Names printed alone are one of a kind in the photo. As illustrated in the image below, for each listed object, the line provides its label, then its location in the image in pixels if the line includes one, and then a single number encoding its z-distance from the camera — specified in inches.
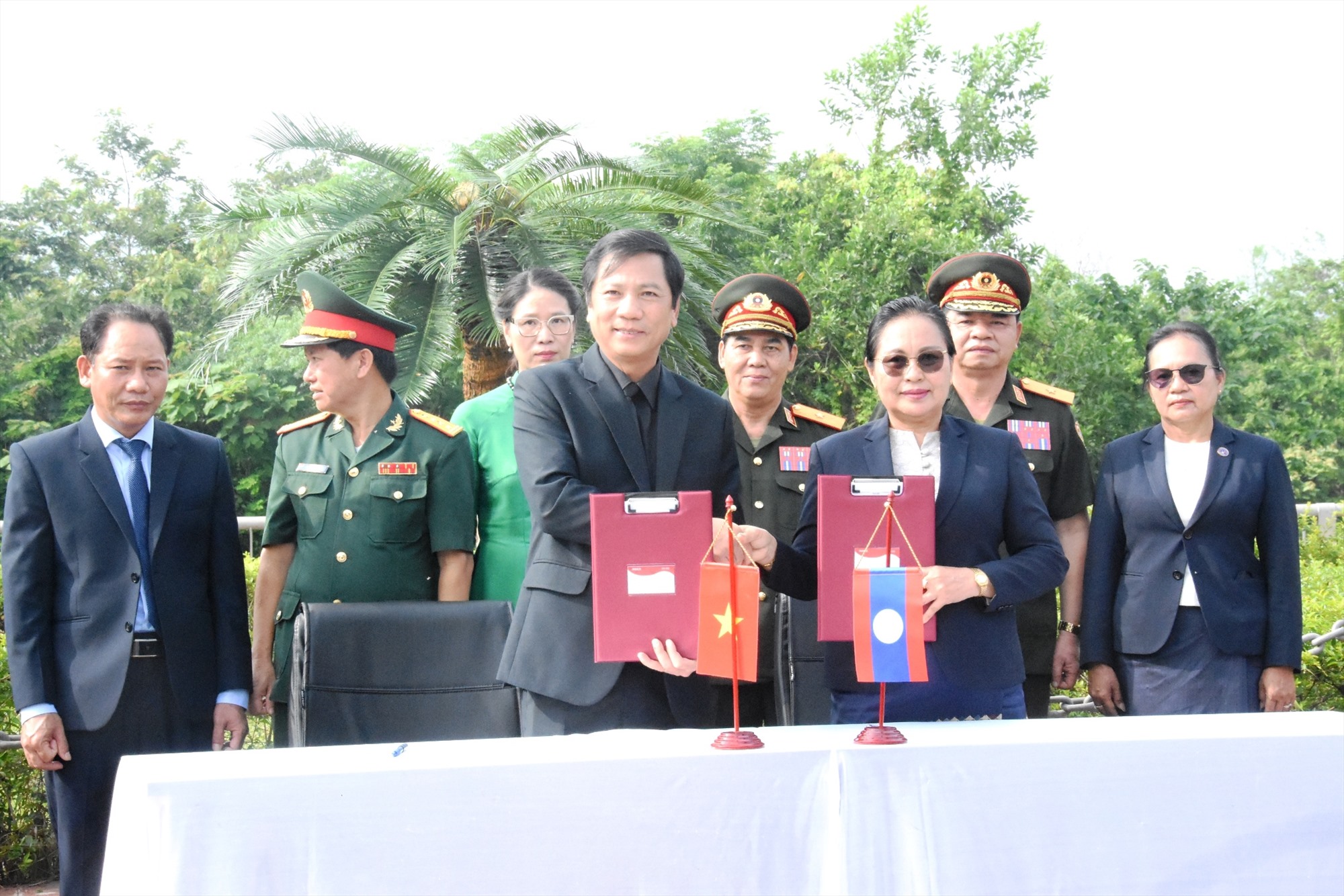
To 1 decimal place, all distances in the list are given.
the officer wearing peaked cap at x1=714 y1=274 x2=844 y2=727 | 146.3
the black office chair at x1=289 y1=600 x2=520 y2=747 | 125.5
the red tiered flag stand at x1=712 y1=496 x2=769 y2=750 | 83.9
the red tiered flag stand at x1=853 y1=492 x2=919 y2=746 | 85.0
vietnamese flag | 84.5
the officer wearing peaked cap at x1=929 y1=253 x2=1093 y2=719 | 138.8
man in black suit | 102.2
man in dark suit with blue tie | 117.7
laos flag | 87.8
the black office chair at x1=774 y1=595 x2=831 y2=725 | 125.3
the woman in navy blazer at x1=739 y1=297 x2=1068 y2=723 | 102.7
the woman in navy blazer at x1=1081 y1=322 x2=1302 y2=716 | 128.3
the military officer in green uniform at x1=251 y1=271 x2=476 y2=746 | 135.6
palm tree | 385.4
